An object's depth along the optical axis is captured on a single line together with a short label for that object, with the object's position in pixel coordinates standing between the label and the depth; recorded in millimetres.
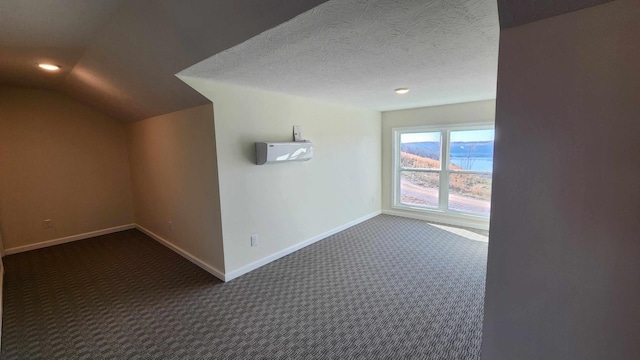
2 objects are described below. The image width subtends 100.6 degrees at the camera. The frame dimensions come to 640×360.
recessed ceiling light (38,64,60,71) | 2842
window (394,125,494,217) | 4355
